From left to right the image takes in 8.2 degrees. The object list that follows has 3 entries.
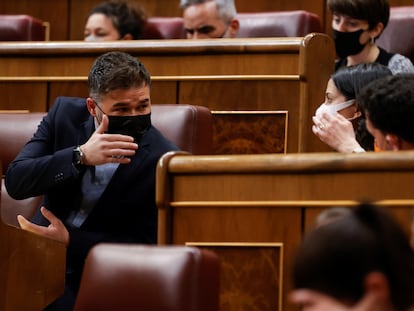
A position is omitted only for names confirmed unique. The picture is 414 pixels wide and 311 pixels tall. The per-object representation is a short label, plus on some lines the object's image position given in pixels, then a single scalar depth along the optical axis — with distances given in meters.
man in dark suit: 5.97
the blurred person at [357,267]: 4.31
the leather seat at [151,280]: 5.30
